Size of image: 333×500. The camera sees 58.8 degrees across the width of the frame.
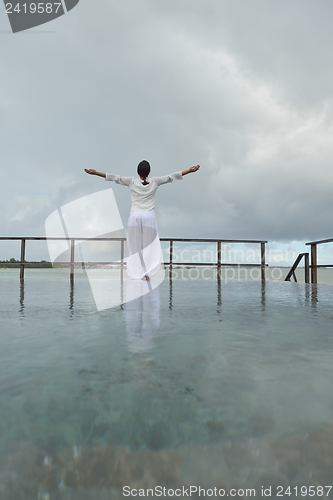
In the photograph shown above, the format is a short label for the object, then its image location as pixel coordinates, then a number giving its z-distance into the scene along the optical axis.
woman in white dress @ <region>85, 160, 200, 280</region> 4.71
